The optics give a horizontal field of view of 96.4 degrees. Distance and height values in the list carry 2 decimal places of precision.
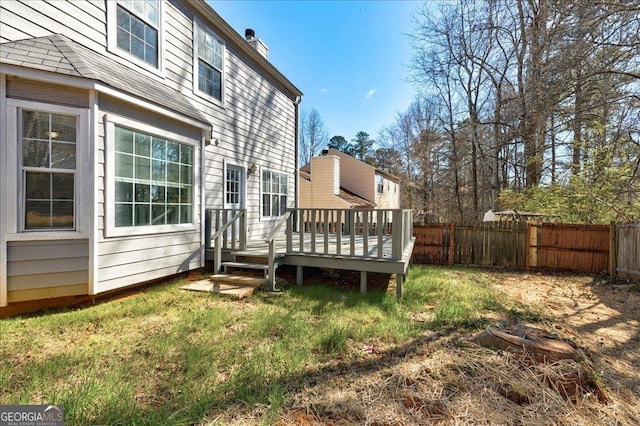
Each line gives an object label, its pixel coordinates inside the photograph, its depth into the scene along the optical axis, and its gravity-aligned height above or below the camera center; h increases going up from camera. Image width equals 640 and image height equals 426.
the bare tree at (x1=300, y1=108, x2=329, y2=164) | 33.88 +9.33
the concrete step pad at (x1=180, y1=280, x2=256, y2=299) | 4.91 -1.37
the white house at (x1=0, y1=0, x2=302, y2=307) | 3.66 +1.07
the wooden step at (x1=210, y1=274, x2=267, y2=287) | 5.33 -1.29
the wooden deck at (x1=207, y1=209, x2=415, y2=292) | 5.06 -0.79
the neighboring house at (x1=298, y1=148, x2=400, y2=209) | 17.72 +2.02
